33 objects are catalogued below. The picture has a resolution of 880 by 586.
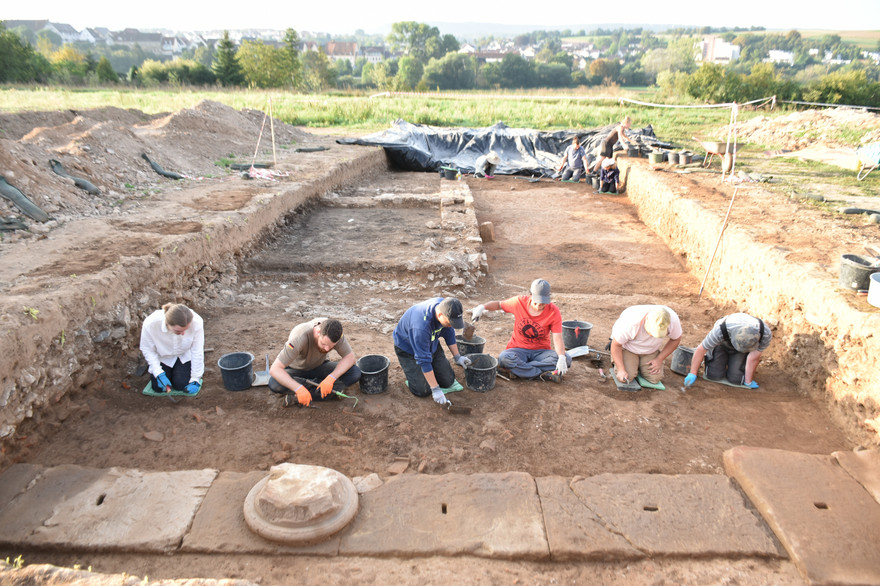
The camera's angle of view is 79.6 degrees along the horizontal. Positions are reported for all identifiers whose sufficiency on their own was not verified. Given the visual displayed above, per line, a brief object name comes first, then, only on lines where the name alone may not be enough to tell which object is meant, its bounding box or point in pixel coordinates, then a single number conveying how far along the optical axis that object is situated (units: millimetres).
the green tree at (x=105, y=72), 38344
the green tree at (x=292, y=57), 49094
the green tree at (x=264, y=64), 46469
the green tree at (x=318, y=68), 62000
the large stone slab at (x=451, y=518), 2980
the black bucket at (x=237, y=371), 4453
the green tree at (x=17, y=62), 32116
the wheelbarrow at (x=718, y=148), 9834
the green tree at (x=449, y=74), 71375
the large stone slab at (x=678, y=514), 3061
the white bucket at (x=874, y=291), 4371
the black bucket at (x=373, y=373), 4496
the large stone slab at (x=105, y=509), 2967
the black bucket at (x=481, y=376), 4609
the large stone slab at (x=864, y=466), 3523
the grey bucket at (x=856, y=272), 4633
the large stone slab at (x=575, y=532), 3004
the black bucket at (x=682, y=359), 5109
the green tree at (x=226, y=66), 39844
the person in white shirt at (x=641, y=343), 4637
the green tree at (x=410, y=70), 74625
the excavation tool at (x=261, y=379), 4582
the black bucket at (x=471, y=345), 5250
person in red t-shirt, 4844
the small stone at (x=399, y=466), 3643
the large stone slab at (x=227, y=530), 2947
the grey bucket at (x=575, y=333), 5473
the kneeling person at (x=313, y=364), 4078
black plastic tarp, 15594
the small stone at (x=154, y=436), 3900
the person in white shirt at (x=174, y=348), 4156
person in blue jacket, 4184
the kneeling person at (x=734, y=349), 4629
